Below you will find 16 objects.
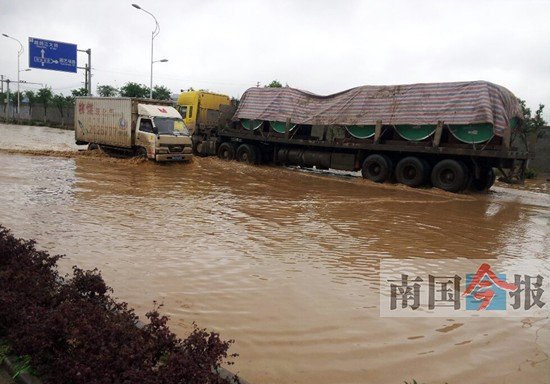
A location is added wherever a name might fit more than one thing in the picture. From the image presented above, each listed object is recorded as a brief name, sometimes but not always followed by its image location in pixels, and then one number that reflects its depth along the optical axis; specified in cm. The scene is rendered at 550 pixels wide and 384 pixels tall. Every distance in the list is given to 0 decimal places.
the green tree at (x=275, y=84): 3777
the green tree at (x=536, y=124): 1984
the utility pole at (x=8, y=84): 5231
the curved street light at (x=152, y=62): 3038
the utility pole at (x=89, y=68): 2666
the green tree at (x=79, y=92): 5367
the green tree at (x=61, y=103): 5331
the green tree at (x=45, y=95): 5672
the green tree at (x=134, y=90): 4959
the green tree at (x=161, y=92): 5355
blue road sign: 2483
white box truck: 1580
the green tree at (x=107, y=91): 5984
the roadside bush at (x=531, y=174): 2017
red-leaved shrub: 230
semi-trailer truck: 1241
